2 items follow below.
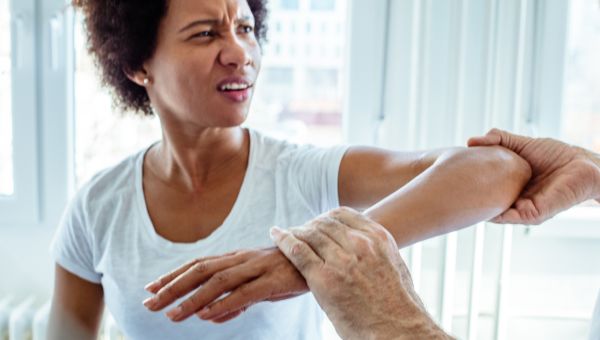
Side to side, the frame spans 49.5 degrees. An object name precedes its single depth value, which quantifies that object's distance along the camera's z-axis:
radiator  1.74
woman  1.22
